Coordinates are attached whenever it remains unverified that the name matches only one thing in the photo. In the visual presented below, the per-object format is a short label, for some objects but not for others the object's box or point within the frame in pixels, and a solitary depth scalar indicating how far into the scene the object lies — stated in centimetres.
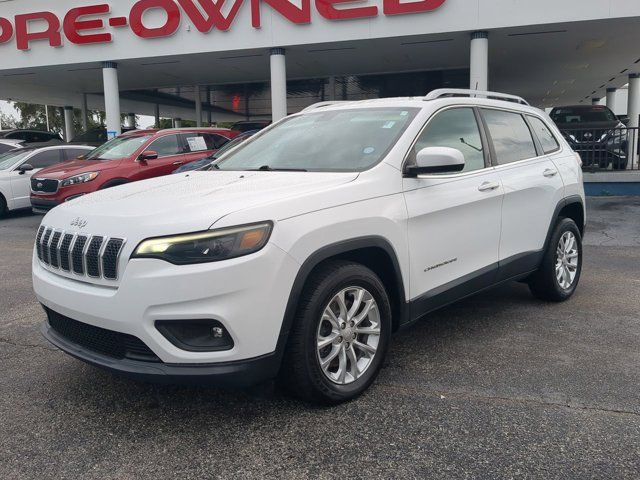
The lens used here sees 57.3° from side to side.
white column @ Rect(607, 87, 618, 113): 2567
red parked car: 962
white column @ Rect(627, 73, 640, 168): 1964
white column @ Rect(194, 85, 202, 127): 2440
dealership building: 1334
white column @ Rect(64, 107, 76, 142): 2978
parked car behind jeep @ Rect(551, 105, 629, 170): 1306
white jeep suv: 265
